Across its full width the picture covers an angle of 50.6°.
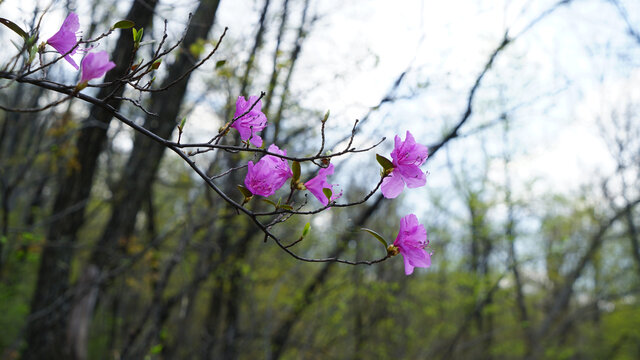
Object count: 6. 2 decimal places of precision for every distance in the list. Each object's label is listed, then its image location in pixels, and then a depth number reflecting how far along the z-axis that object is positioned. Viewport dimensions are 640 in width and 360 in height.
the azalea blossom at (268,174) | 0.48
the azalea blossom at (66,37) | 0.46
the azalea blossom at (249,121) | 0.49
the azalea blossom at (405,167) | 0.47
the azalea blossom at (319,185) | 0.48
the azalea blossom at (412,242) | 0.50
